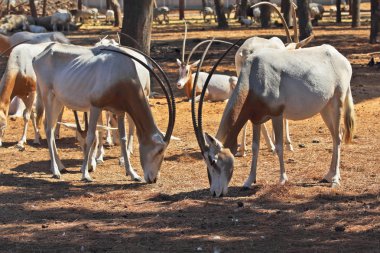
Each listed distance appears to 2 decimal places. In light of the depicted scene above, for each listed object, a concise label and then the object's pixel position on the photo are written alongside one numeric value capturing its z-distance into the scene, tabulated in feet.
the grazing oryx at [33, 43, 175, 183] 32.63
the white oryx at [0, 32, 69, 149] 41.70
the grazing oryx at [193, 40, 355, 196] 29.09
